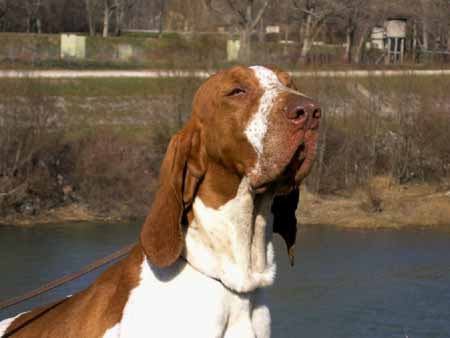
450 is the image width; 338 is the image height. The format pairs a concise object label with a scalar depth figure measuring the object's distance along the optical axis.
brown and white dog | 4.03
